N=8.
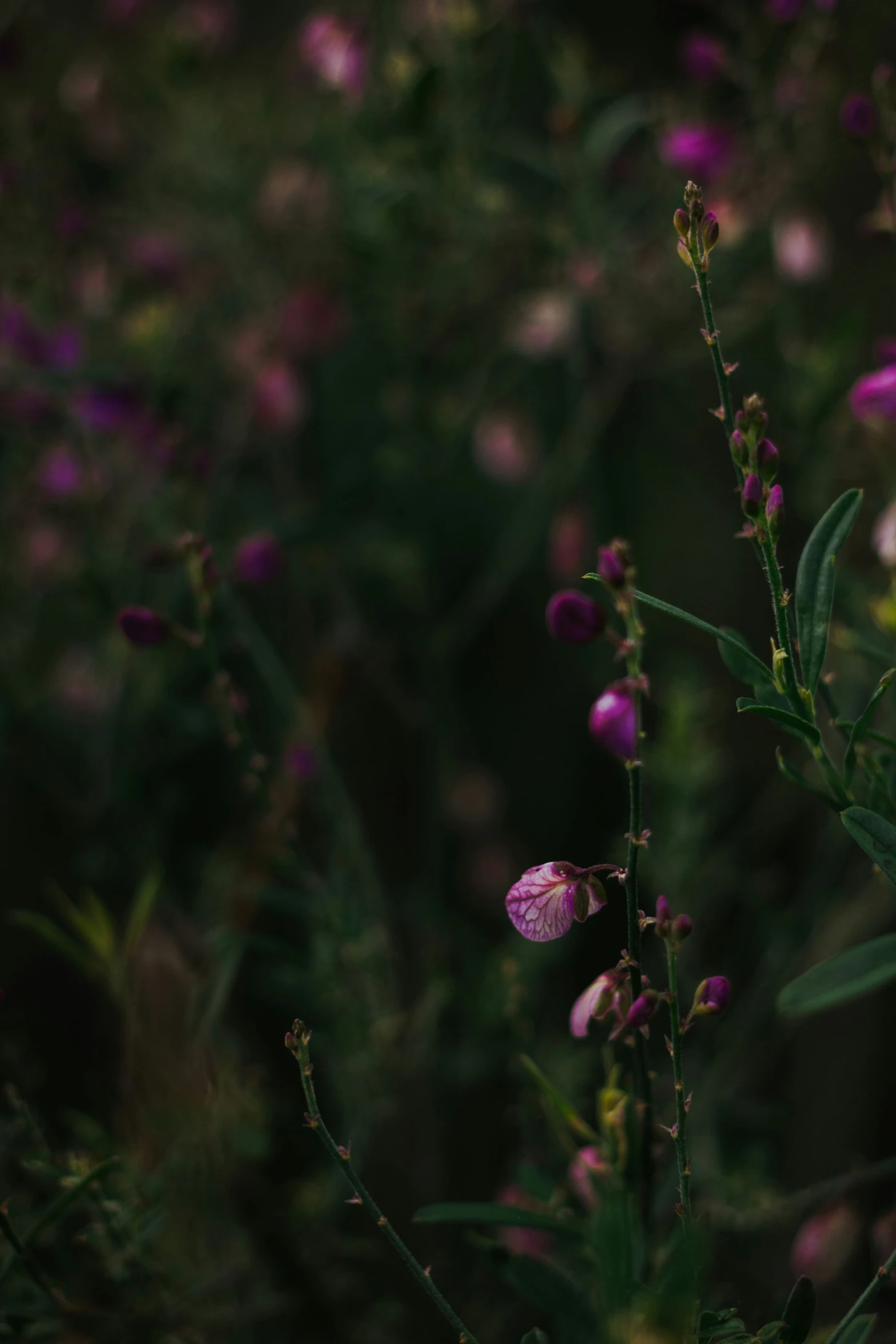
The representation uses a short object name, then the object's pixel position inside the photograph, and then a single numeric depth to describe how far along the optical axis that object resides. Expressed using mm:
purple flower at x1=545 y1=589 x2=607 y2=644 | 308
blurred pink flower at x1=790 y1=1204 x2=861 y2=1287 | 366
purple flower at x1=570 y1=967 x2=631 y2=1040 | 295
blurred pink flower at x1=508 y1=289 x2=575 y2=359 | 537
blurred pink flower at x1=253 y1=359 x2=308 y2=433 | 546
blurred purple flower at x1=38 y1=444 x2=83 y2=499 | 515
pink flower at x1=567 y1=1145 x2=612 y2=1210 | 316
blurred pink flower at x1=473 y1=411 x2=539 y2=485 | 604
